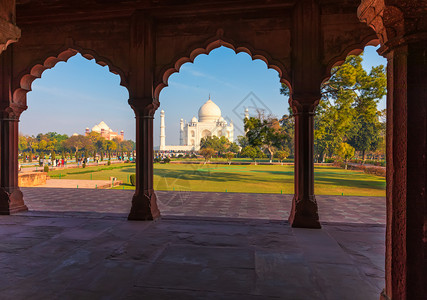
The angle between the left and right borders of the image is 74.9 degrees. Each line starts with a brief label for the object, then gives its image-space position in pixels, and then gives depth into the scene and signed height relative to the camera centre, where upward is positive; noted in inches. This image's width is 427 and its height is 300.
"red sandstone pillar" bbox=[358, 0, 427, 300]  75.3 +2.2
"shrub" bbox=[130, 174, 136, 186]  584.7 -67.6
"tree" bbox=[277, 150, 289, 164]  1219.7 -21.7
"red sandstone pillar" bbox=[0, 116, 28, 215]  234.1 -17.7
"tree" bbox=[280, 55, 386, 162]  524.4 +107.6
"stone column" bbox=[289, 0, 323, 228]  197.5 +41.4
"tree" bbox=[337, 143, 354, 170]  962.1 -5.1
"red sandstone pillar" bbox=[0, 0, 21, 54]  101.8 +45.7
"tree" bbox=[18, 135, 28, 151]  1922.2 +30.8
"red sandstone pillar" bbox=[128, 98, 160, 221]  215.2 -13.4
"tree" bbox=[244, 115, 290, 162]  481.3 +25.9
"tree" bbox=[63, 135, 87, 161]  2062.0 +35.5
